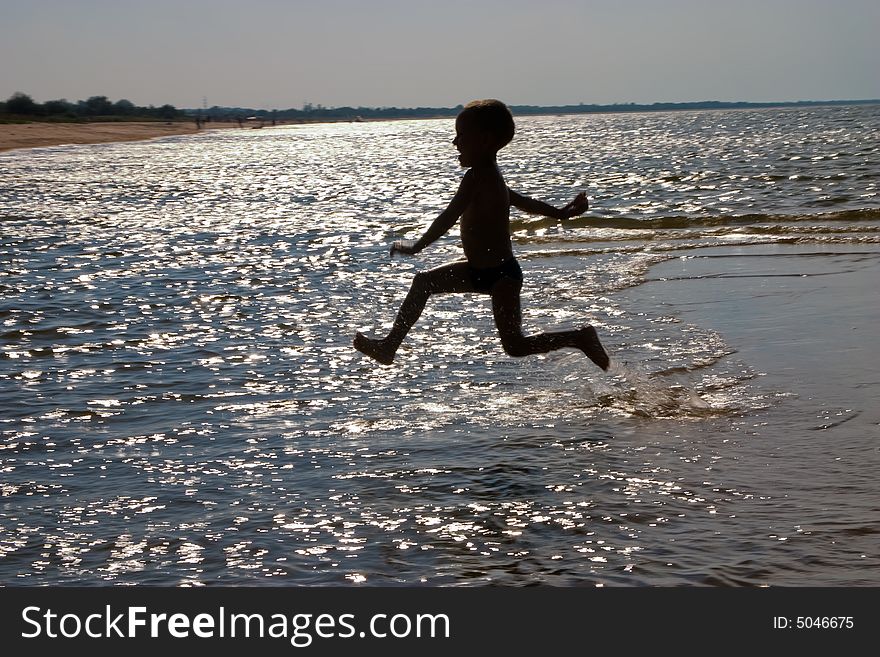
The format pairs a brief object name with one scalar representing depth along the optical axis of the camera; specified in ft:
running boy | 19.94
